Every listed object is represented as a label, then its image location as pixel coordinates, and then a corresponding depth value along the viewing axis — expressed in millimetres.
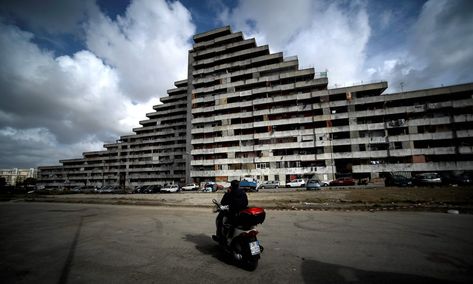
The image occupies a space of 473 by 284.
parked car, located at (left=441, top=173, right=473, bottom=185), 25036
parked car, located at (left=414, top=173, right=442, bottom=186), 25223
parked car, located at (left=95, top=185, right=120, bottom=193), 48406
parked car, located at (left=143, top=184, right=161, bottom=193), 40938
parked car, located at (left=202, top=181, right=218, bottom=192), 40588
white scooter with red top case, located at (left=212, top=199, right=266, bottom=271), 4219
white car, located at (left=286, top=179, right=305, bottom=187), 39750
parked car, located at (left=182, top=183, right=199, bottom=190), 46825
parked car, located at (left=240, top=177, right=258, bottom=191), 36188
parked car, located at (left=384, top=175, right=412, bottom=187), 26311
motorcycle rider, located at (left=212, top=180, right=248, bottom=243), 4945
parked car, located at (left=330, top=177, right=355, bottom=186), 35062
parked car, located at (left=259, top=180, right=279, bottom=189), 41109
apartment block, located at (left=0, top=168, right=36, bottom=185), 167625
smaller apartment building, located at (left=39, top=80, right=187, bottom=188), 73438
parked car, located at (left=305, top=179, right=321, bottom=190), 31408
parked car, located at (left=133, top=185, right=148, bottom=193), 41144
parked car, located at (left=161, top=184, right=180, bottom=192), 41531
